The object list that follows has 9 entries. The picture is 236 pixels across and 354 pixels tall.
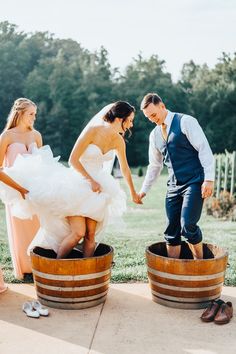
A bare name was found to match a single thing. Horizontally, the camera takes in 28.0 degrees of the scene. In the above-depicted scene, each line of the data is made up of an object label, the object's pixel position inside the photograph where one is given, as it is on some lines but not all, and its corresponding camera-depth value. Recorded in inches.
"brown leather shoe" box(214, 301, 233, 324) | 167.0
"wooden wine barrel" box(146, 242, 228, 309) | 176.7
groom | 178.2
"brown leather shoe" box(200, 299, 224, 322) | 169.0
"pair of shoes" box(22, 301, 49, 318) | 171.3
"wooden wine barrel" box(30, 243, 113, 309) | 173.6
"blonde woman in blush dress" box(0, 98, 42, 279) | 215.0
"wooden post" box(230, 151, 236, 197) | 535.2
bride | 178.5
